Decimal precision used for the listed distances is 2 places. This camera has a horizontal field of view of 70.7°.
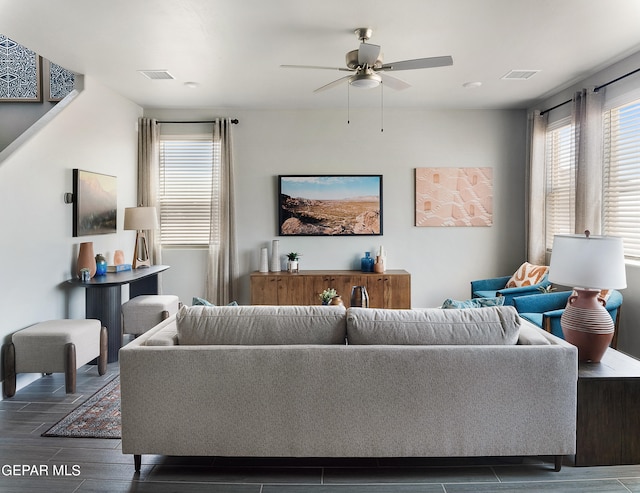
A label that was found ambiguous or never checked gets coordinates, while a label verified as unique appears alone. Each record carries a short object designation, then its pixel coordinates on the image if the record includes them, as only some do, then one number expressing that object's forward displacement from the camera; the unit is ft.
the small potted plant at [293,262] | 19.02
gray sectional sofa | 7.23
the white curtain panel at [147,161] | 19.11
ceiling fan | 10.40
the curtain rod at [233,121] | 19.38
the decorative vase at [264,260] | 19.01
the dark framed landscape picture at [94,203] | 14.19
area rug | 9.09
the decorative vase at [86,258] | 13.93
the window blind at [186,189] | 19.69
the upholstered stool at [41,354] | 11.02
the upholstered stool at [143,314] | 14.88
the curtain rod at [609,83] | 12.95
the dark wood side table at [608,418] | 7.46
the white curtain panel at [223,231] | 19.19
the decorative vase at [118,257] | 15.94
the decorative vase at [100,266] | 14.32
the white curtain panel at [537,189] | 17.95
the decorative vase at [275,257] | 19.17
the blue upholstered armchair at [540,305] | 13.17
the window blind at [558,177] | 16.65
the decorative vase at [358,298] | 12.29
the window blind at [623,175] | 13.07
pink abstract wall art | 19.62
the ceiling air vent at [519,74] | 14.57
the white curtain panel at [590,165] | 14.20
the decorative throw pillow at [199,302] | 9.27
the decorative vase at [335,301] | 12.57
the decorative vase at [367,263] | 19.06
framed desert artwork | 19.58
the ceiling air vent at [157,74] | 14.51
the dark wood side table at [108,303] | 13.26
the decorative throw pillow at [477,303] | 9.15
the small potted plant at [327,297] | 12.70
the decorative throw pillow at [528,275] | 16.67
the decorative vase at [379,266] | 18.67
